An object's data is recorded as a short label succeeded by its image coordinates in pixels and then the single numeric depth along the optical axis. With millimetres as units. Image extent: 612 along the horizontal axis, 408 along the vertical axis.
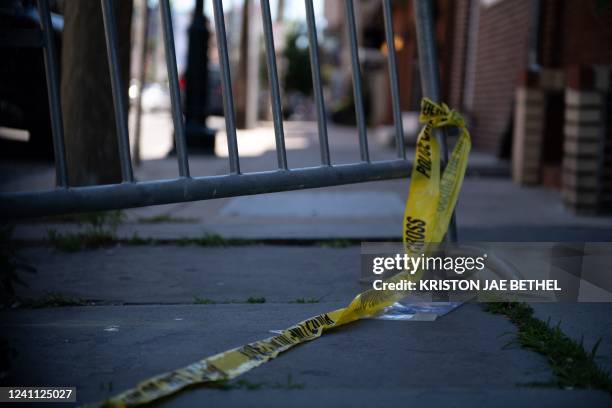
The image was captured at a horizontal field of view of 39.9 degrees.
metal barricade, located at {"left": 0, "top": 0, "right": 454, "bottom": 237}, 2805
